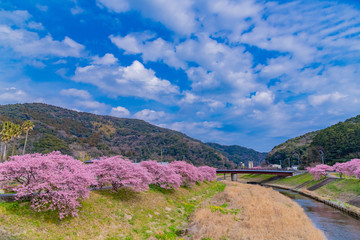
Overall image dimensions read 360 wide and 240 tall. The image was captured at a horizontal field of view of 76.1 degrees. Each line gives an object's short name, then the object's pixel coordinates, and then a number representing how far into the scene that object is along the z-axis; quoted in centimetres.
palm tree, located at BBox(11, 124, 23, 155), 7198
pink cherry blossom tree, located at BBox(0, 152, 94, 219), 1861
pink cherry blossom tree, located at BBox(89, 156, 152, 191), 2850
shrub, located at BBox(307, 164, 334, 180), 7587
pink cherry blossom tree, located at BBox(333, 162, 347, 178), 6260
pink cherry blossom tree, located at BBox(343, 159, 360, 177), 5772
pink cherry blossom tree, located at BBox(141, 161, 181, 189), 3962
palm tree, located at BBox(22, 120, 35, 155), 7715
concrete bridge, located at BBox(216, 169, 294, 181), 10241
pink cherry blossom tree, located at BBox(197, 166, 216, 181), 7862
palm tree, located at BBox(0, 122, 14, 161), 6731
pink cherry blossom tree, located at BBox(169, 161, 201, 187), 5078
